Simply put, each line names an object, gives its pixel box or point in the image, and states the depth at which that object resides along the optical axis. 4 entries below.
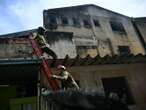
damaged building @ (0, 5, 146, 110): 4.60
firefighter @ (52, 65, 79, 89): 4.00
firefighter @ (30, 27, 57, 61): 4.78
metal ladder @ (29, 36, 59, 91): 3.71
